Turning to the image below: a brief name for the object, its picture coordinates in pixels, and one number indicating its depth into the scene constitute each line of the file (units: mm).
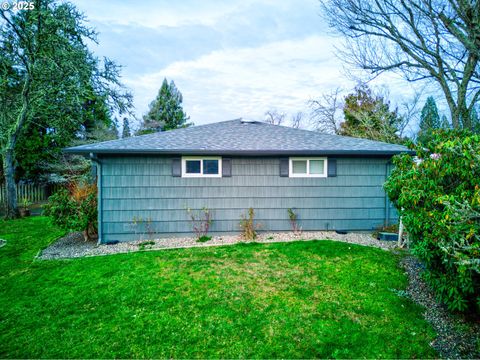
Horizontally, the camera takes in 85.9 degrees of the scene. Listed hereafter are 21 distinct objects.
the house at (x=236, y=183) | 6422
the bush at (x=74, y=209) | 6207
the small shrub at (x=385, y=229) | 6613
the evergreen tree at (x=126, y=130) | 22416
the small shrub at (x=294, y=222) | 6855
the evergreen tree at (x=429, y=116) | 16105
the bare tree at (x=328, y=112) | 18891
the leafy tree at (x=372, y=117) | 16047
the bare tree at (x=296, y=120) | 23750
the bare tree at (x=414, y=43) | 7449
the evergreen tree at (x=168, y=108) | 27453
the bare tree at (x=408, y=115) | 15761
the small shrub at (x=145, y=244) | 5984
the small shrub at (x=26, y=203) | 12416
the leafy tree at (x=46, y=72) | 10219
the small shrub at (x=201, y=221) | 6684
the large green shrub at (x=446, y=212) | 2553
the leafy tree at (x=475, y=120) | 9490
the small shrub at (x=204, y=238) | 6377
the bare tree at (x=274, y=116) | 24203
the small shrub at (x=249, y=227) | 6519
